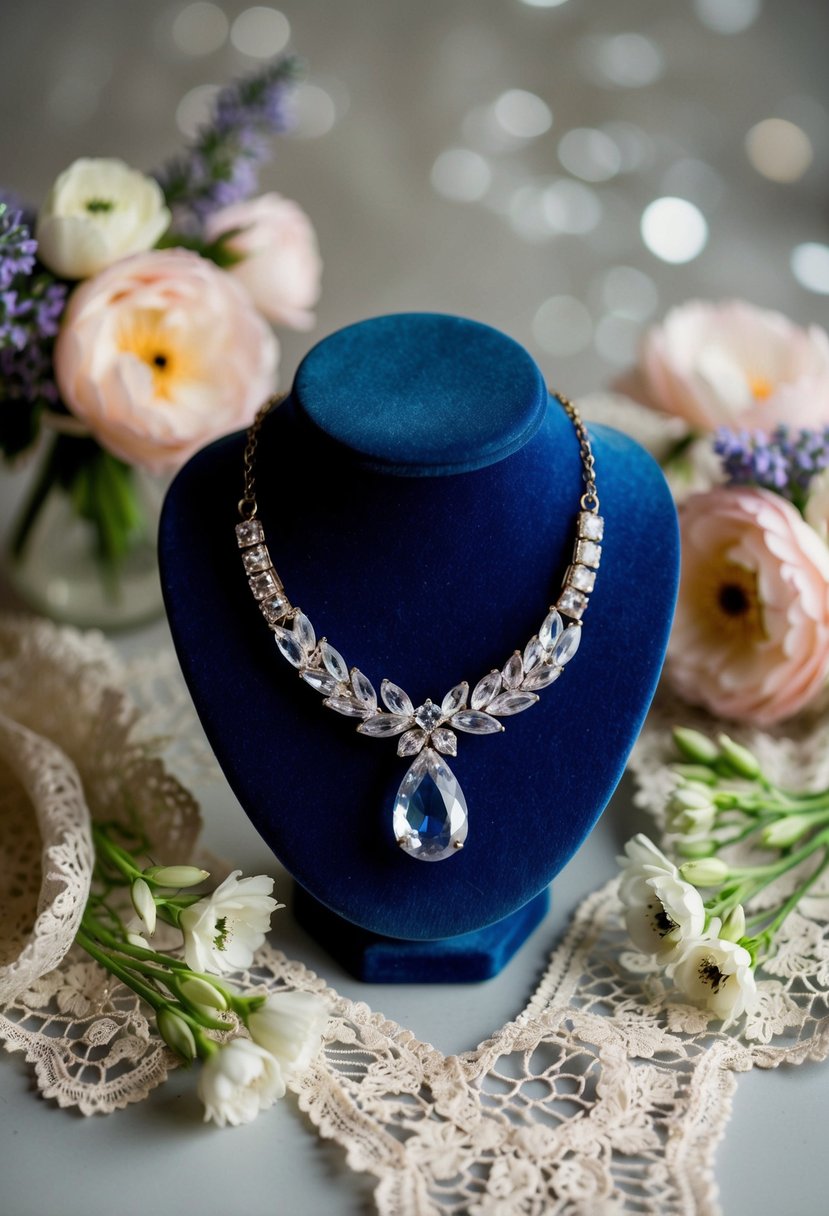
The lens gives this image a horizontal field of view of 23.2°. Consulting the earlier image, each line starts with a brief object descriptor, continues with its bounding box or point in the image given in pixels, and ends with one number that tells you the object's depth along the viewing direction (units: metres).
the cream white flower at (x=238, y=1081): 0.59
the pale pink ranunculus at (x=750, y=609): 0.71
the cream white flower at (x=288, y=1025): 0.60
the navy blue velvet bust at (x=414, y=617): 0.62
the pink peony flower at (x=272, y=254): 0.78
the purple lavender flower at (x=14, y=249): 0.68
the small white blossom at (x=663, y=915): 0.63
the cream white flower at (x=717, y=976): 0.63
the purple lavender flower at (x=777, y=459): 0.74
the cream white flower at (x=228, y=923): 0.62
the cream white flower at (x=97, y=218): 0.71
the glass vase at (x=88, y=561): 0.81
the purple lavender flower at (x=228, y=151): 0.77
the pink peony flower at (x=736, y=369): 0.77
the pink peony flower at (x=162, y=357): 0.71
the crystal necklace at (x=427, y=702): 0.62
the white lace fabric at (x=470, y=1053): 0.60
